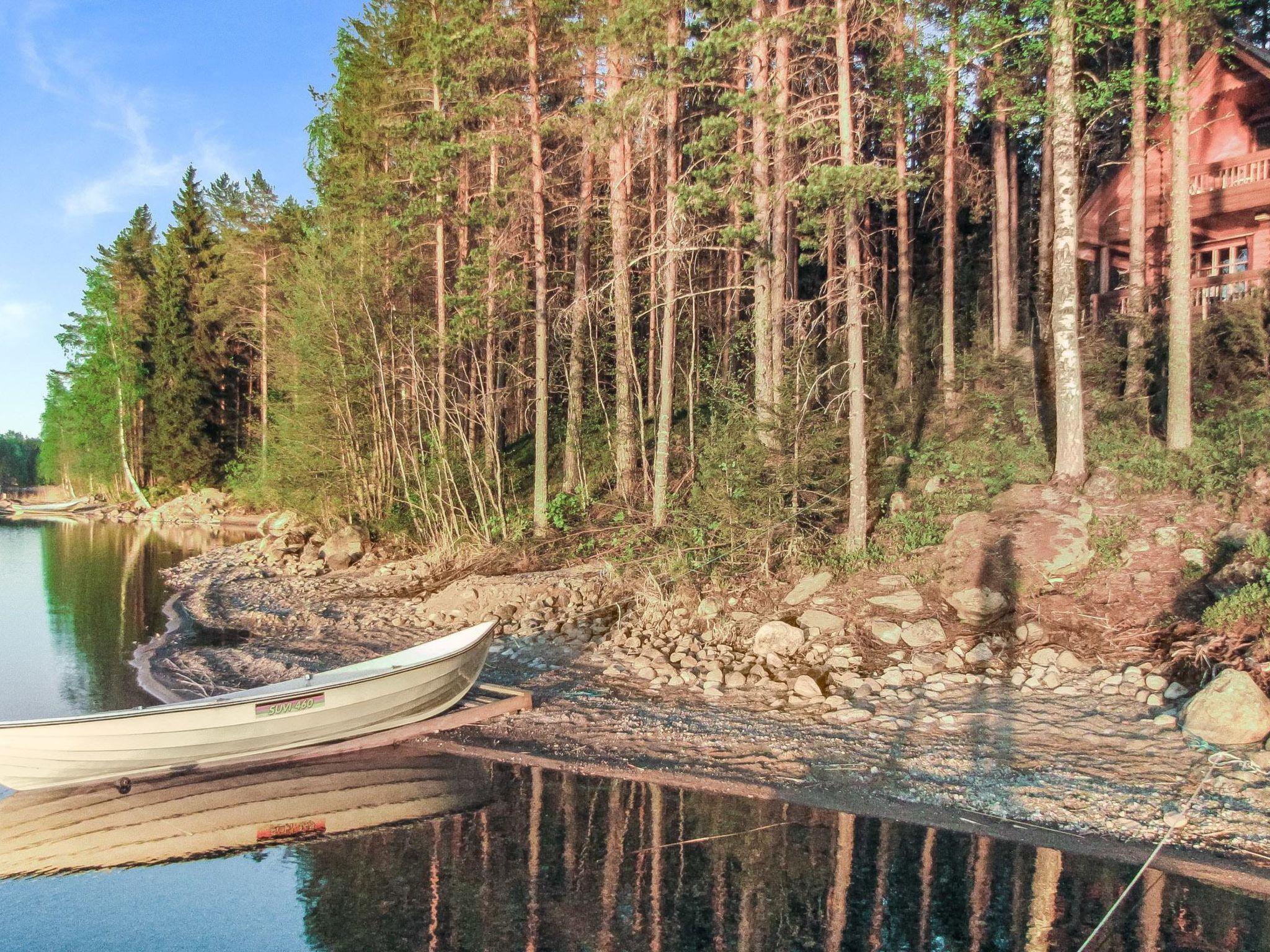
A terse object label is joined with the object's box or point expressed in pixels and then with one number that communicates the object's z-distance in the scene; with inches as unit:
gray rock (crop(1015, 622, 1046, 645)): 432.8
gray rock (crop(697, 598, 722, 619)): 530.6
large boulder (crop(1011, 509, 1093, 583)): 460.1
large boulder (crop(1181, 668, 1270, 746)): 319.9
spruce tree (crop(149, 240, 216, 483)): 1843.0
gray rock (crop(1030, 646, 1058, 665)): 414.3
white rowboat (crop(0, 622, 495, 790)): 321.4
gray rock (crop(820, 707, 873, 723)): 383.9
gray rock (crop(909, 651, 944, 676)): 427.8
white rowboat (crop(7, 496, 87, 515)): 2422.5
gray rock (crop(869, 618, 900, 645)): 454.3
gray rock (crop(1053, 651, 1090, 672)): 405.7
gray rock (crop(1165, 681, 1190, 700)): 363.3
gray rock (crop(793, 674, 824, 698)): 418.6
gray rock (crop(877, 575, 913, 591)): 486.3
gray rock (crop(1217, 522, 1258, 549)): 426.0
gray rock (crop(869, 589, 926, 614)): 469.4
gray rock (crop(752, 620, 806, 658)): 469.7
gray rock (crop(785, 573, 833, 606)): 510.3
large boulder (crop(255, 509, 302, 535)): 1124.6
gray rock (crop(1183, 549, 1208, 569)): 432.4
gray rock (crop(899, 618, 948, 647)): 447.8
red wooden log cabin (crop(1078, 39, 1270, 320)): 801.6
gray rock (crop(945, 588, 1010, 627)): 449.1
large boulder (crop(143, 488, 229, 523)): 1827.0
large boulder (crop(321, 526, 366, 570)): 878.4
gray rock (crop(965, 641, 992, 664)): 427.8
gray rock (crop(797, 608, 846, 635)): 474.6
